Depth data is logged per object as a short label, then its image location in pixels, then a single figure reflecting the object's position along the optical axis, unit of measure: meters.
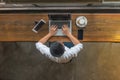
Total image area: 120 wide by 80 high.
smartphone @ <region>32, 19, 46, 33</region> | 2.54
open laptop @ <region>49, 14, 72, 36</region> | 2.50
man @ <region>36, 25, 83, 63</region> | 2.28
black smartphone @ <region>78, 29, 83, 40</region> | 2.53
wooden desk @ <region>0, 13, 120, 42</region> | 2.50
